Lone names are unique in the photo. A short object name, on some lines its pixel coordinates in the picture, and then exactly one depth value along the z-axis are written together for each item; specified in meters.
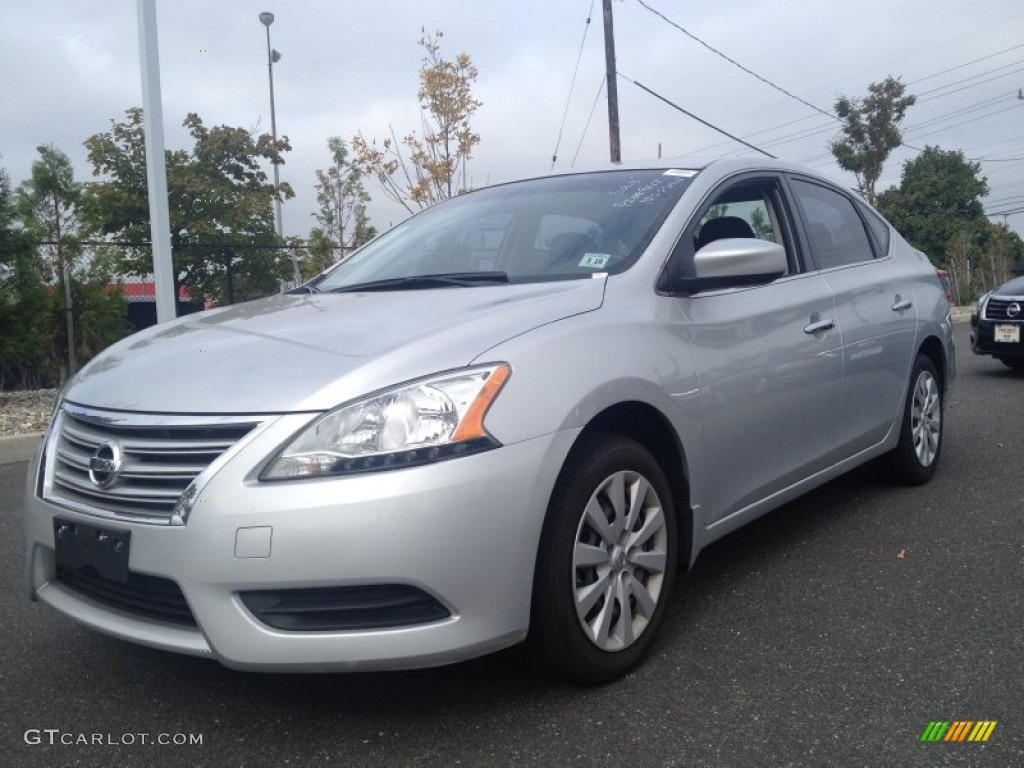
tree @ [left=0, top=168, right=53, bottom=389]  8.69
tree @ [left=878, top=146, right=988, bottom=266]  38.00
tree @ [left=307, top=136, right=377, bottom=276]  21.84
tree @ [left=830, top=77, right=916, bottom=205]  33.75
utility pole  18.33
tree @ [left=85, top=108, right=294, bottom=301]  16.09
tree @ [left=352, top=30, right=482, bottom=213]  14.10
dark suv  9.76
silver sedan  2.31
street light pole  22.99
